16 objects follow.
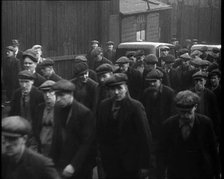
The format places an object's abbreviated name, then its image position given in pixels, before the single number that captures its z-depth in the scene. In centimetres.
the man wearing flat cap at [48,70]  795
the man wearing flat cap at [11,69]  1202
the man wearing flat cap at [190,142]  562
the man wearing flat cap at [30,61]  811
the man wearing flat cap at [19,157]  394
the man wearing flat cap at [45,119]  593
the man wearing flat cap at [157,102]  763
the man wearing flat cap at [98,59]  1240
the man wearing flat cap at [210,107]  739
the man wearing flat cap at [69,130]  564
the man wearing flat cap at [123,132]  600
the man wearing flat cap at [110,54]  1606
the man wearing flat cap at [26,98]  666
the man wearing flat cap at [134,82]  951
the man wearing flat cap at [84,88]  783
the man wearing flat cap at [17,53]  1314
